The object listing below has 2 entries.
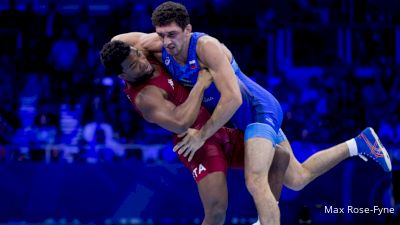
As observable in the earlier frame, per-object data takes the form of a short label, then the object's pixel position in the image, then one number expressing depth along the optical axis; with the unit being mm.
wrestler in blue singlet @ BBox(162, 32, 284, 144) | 10234
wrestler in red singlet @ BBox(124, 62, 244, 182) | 10289
